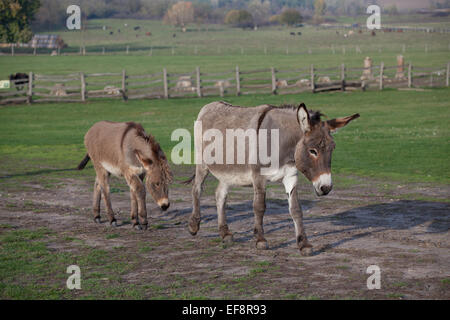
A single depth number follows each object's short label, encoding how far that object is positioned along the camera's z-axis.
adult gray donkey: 8.93
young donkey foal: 10.40
